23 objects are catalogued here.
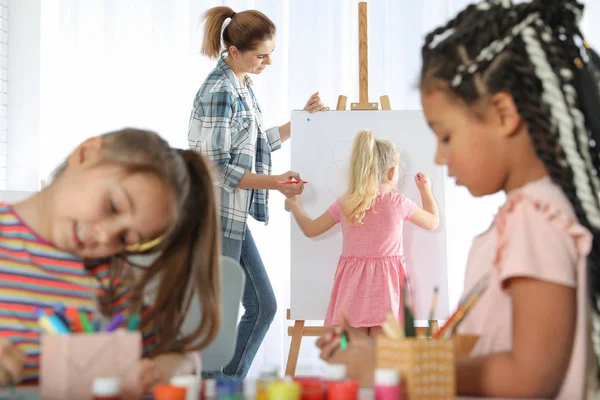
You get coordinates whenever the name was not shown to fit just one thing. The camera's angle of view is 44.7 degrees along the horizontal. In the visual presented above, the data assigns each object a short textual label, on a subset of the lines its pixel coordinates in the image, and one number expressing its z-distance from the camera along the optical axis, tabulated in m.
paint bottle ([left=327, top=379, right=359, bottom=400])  0.67
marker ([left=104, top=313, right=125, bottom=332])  0.87
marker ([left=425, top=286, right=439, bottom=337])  0.84
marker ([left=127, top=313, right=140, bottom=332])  0.95
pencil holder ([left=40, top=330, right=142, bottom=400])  0.73
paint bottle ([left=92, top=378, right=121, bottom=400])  0.64
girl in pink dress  2.98
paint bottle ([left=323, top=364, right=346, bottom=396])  0.72
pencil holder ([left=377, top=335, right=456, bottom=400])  0.69
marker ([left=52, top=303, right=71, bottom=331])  0.86
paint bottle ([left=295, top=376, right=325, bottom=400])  0.68
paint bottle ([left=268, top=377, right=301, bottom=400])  0.67
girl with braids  0.80
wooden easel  3.28
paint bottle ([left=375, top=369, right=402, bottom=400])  0.67
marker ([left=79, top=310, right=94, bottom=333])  0.85
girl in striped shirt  1.05
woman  2.90
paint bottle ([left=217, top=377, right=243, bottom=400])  0.70
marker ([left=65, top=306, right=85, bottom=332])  0.85
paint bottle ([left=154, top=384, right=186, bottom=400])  0.65
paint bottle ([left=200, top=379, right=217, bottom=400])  0.70
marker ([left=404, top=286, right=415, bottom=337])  0.76
